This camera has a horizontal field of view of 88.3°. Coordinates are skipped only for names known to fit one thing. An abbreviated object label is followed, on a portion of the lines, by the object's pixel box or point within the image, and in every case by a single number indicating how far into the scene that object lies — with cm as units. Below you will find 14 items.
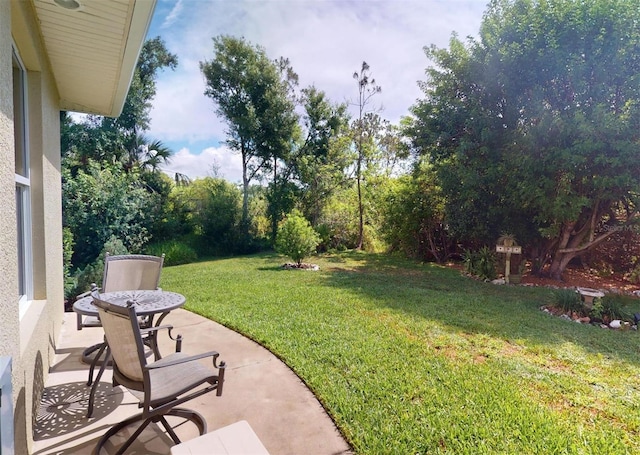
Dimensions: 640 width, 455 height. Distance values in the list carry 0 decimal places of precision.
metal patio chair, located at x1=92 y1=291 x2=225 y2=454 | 194
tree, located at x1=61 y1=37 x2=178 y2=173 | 1127
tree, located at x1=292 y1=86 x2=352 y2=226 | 1483
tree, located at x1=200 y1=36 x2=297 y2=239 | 1434
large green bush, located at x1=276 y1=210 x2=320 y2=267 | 1001
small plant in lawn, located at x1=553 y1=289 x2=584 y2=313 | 566
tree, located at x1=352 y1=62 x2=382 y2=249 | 1395
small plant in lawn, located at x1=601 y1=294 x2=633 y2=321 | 525
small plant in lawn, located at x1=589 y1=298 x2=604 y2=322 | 532
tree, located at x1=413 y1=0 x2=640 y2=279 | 689
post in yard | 835
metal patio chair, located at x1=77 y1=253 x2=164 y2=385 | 376
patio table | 264
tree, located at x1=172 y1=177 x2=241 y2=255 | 1365
